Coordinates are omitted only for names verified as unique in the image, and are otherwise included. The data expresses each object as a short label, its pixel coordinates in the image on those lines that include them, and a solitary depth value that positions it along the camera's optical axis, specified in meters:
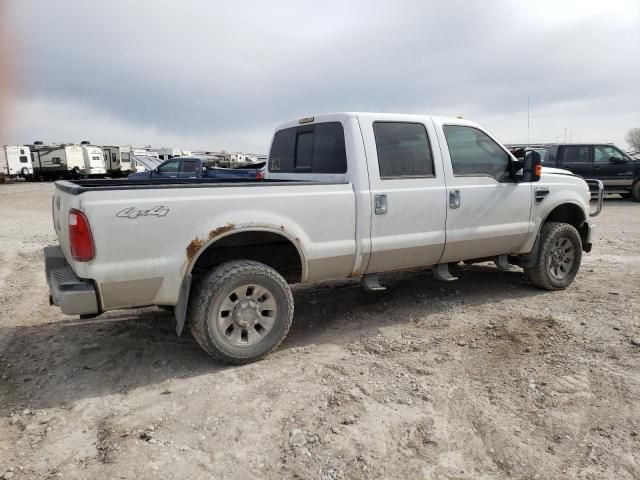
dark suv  15.66
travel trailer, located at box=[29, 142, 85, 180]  35.81
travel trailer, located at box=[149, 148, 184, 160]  49.19
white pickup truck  3.32
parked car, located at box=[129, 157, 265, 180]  15.53
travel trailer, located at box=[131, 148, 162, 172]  42.34
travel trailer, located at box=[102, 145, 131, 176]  41.59
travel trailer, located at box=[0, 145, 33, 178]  33.81
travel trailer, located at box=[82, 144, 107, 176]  37.91
